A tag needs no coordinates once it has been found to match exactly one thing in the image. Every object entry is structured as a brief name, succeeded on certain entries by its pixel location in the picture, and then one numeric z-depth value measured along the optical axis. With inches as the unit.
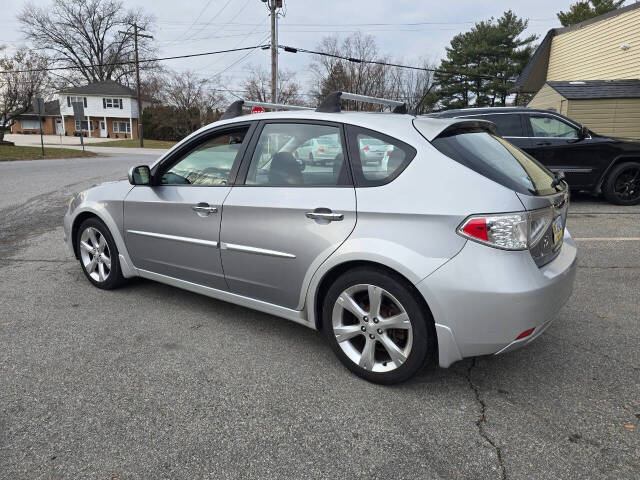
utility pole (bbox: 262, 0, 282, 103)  957.8
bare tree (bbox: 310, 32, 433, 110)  1724.9
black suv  336.8
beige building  575.5
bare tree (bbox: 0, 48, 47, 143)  1316.4
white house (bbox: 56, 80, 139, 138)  2279.8
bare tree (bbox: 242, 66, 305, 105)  2140.7
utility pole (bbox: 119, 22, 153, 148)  1548.4
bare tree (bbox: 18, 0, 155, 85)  2289.6
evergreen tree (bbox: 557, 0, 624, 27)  1305.4
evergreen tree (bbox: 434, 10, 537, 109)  1668.3
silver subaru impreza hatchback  96.6
